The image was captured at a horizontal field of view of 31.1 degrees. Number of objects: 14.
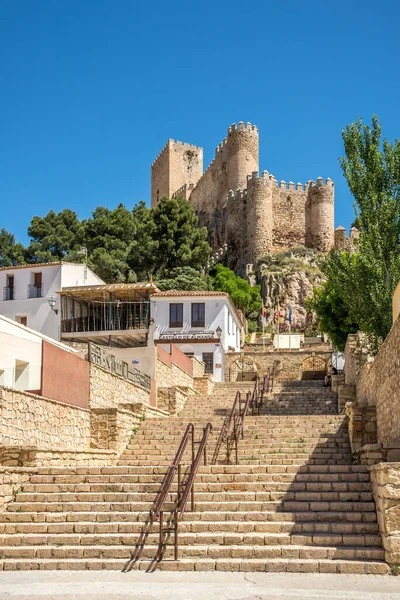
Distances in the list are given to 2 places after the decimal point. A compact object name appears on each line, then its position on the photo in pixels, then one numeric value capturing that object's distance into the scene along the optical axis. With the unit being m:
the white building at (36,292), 35.16
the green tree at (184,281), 50.97
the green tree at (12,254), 57.31
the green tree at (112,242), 49.78
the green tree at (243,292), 55.62
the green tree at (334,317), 35.03
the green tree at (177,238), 55.03
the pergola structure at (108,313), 34.66
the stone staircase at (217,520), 9.62
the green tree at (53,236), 57.41
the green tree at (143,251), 53.62
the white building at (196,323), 35.81
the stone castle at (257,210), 64.56
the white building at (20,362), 15.80
